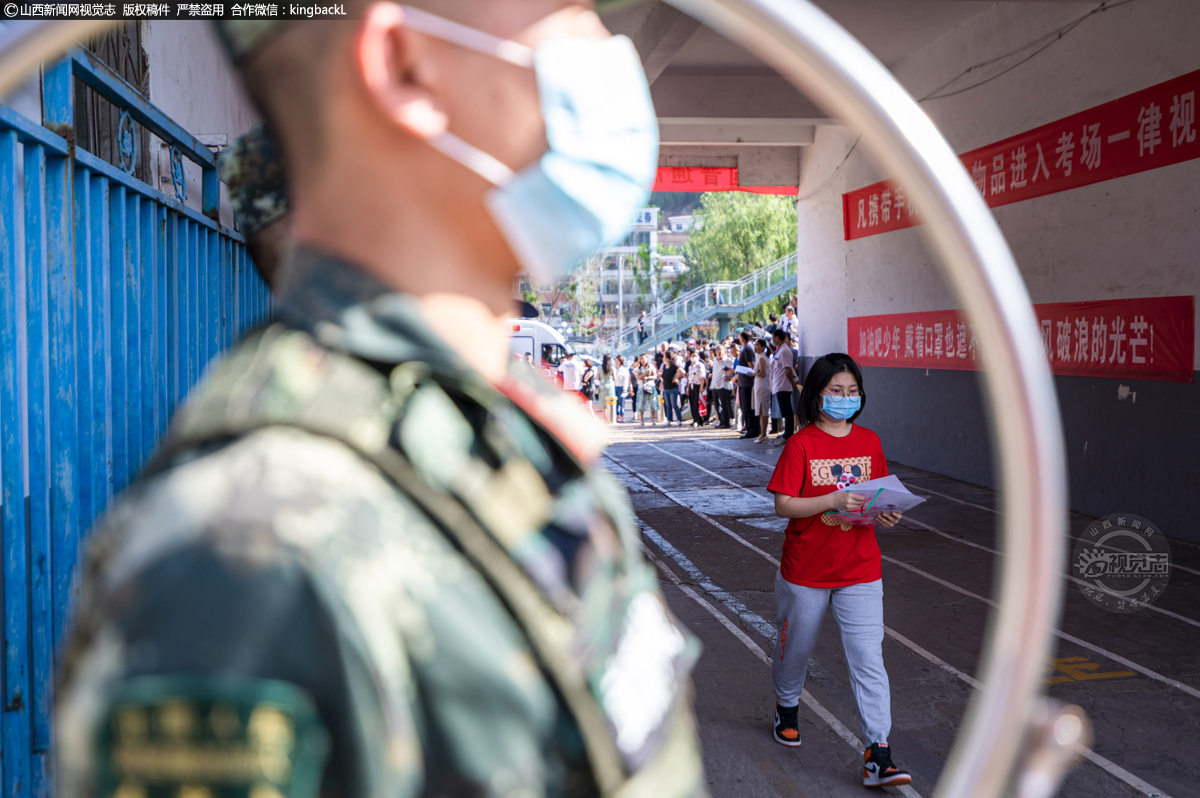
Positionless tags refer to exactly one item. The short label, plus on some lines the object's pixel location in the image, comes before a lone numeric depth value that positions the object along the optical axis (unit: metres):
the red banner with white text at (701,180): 18.08
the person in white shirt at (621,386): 22.77
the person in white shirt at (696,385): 20.48
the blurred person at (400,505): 0.60
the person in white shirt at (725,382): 18.98
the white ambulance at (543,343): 20.77
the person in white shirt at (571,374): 19.36
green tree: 54.00
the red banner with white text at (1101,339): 7.65
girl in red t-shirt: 3.60
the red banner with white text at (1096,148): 7.51
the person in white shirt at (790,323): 18.14
